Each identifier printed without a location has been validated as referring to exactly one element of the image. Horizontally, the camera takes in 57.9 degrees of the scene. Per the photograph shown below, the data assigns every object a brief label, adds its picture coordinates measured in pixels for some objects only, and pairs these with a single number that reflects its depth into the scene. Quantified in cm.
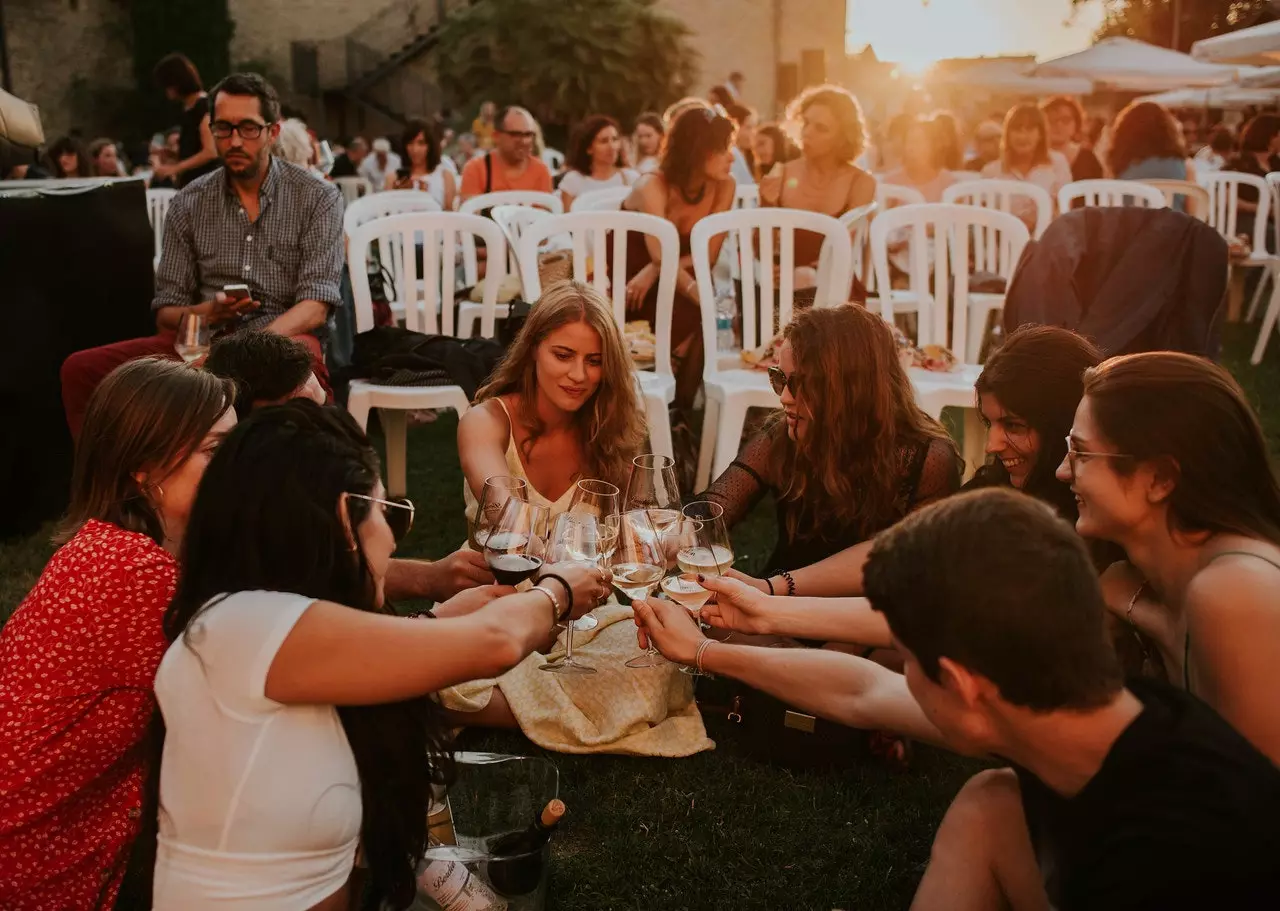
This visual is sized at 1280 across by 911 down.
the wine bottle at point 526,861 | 240
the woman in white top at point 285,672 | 175
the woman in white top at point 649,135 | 972
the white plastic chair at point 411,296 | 494
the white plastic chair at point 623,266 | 486
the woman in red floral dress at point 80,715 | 206
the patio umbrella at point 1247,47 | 923
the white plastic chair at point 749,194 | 789
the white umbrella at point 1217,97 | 1648
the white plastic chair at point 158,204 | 813
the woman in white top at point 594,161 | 858
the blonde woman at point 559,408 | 332
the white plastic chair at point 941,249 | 534
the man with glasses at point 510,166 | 809
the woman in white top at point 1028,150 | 815
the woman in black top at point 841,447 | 308
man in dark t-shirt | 147
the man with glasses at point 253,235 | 475
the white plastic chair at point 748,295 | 480
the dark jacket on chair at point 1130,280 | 451
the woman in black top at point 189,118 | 694
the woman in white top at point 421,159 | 988
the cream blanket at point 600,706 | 316
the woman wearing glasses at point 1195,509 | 182
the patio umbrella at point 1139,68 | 1608
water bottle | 552
